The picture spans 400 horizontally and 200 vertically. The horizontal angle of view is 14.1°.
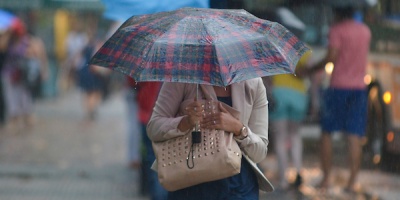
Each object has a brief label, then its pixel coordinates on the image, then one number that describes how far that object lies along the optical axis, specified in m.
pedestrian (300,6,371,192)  15.79
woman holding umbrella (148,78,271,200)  7.83
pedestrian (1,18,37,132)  28.30
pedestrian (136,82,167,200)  12.30
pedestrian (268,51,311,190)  17.00
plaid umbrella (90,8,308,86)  7.30
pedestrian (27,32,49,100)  28.57
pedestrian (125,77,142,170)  19.70
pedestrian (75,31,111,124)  31.46
